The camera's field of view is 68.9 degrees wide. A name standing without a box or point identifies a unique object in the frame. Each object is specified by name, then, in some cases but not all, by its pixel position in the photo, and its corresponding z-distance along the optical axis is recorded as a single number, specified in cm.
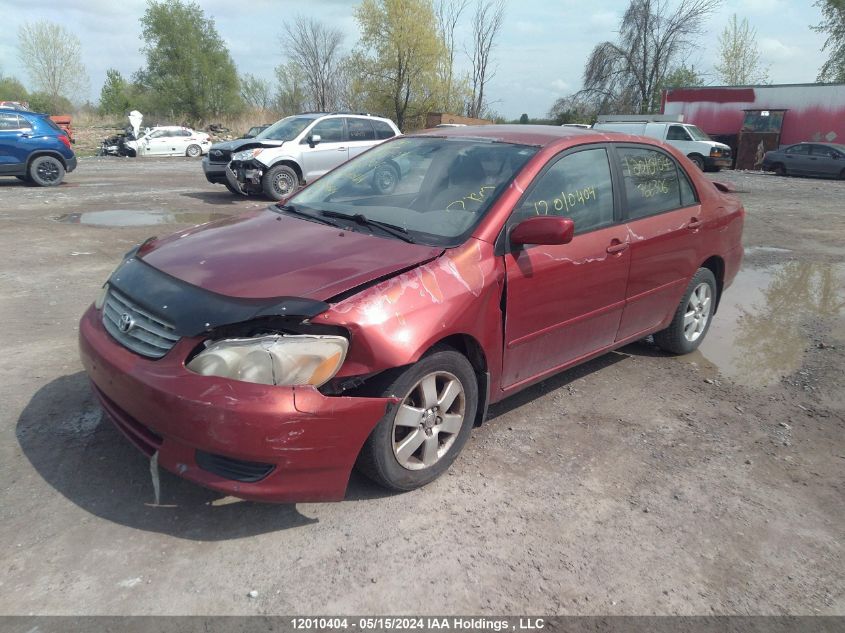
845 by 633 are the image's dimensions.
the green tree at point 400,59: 3859
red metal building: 3002
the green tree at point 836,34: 4025
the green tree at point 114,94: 5145
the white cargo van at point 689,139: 2452
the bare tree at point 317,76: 4728
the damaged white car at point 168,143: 2845
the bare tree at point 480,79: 4481
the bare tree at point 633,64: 4528
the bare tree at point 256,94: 5647
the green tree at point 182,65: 4894
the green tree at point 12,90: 6125
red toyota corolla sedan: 247
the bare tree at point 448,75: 4100
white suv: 1239
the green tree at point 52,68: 6084
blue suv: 1346
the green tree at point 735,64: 5002
